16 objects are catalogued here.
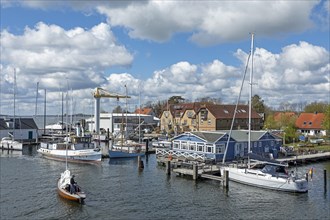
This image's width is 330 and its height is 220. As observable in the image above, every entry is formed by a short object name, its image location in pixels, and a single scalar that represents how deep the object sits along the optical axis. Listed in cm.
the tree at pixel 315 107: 11849
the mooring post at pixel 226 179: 3884
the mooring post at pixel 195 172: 4238
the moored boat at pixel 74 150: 5647
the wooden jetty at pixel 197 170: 4053
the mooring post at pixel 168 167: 4622
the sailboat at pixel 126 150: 6122
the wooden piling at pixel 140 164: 5050
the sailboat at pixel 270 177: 3681
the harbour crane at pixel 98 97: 10075
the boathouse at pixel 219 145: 4994
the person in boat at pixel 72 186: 3409
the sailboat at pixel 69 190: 3322
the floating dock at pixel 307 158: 5306
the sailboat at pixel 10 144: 7369
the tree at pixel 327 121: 7262
